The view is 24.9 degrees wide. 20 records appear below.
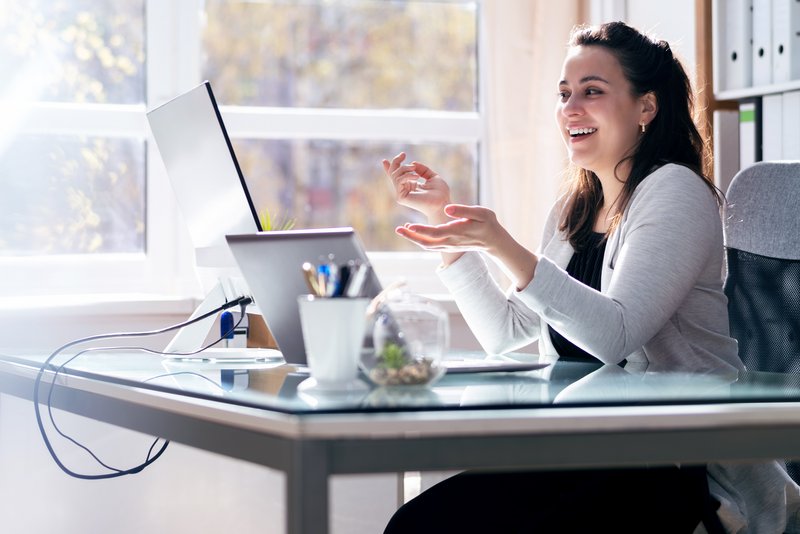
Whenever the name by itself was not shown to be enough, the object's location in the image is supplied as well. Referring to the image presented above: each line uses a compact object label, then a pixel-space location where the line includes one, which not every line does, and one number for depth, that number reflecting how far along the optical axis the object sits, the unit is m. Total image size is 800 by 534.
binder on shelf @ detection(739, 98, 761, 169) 3.86
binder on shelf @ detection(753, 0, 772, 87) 3.73
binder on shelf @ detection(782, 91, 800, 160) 3.65
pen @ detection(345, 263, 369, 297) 2.07
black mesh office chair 2.76
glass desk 1.90
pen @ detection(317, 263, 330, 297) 2.08
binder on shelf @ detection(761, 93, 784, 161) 3.74
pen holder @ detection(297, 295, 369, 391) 2.05
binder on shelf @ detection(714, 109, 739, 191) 4.00
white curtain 4.74
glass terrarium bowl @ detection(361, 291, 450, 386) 2.07
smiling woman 2.38
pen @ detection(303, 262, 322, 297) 2.10
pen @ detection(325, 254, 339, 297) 2.07
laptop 2.27
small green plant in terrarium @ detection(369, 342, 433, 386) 2.07
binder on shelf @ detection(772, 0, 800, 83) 3.62
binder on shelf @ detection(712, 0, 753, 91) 3.84
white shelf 3.60
